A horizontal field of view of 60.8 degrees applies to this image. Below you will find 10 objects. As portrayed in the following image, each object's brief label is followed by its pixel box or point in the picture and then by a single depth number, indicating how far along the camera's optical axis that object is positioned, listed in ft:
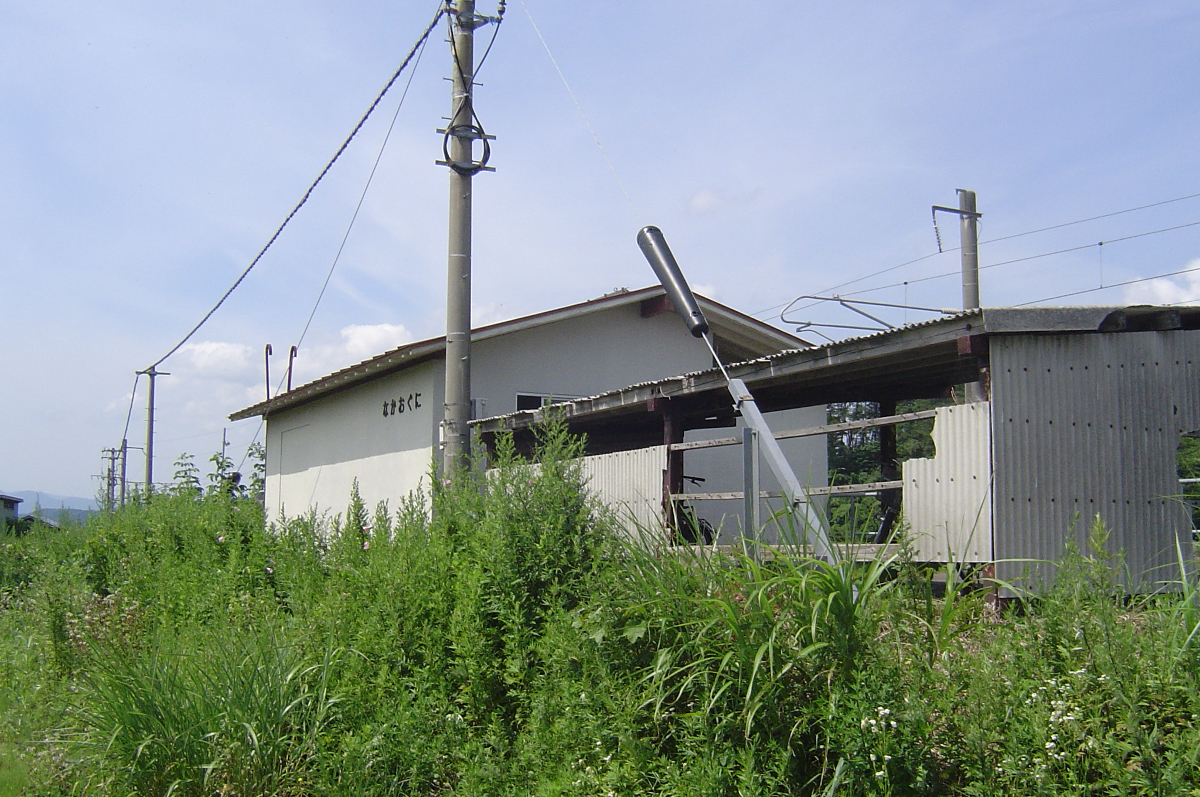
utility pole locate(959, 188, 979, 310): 47.21
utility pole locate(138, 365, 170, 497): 110.01
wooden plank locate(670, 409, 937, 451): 25.12
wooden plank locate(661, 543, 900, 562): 14.90
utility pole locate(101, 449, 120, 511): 174.97
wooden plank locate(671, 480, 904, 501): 21.59
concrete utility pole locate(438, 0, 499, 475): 29.07
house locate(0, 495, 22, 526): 212.89
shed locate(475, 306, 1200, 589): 22.77
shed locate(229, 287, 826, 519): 49.21
